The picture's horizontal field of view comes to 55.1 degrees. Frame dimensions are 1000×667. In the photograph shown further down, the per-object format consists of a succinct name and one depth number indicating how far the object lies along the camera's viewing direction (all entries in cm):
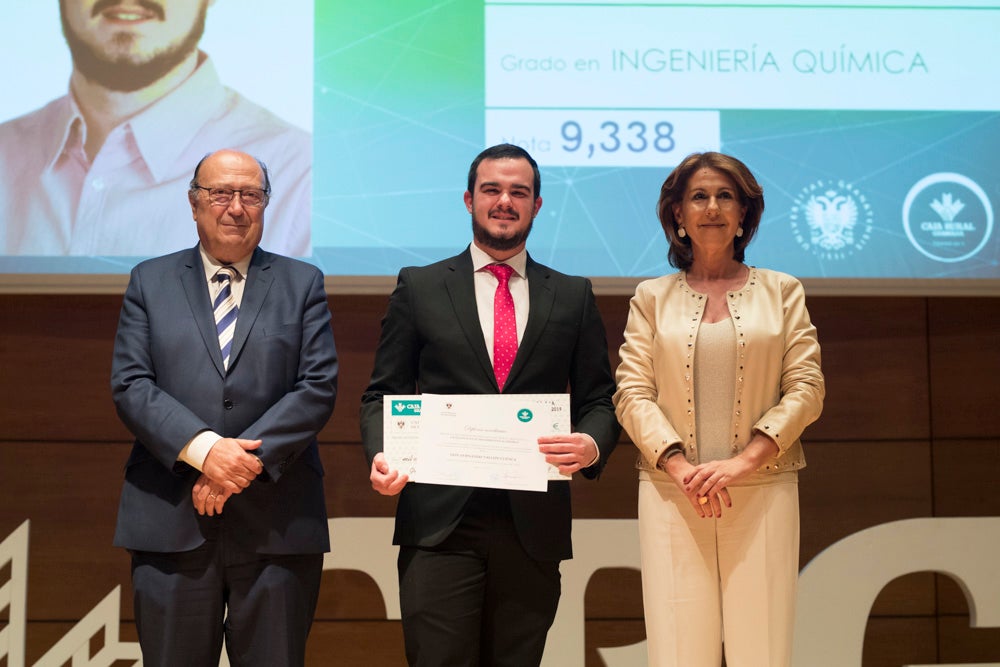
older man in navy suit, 232
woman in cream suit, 233
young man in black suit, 236
